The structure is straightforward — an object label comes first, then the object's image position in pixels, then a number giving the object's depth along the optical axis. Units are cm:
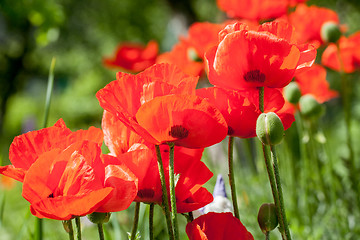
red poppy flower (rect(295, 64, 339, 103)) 318
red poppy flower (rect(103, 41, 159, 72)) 600
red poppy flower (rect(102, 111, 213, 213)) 173
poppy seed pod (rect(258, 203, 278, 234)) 172
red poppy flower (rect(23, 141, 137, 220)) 165
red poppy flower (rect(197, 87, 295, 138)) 172
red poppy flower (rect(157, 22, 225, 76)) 371
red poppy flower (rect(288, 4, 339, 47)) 348
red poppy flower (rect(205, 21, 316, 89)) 172
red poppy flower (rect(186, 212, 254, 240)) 172
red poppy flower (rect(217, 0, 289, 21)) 340
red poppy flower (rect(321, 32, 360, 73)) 334
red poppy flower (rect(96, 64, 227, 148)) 168
